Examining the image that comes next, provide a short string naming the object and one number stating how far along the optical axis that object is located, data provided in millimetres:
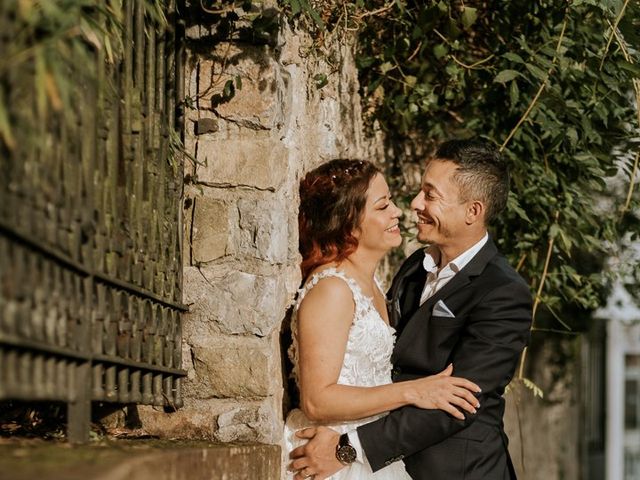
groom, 3529
